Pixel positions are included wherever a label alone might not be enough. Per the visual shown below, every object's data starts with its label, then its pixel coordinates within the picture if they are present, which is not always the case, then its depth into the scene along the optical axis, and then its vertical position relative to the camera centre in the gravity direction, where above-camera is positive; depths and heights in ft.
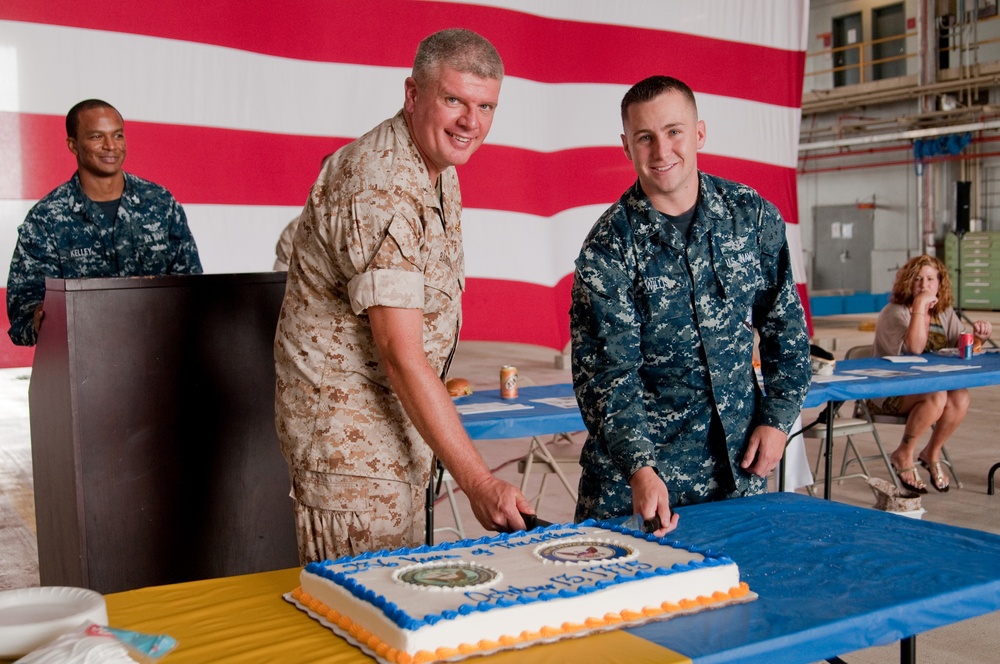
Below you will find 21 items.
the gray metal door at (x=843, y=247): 62.90 +1.83
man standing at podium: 9.30 +0.63
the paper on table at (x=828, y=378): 13.73 -1.49
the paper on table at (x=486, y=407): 11.80 -1.58
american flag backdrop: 17.67 +3.90
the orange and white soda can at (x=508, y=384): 12.86 -1.38
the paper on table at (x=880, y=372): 14.47 -1.50
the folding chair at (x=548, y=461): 13.10 -2.56
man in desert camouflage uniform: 5.12 -0.22
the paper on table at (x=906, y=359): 16.05 -1.44
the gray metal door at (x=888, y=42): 60.23 +14.69
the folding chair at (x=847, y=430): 15.15 -2.50
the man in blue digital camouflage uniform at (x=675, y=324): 6.41 -0.31
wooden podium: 7.38 -1.18
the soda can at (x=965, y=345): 16.35 -1.23
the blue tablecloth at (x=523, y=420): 10.90 -1.61
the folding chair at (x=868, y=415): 16.38 -2.42
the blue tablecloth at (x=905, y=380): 13.12 -1.53
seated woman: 16.74 -1.18
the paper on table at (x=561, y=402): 12.06 -1.57
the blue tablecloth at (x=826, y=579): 3.81 -1.43
